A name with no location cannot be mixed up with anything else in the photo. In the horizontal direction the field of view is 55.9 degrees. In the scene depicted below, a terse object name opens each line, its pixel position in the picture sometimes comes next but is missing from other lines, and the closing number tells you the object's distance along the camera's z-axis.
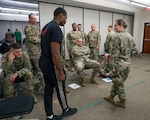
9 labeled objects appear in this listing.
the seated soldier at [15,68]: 2.27
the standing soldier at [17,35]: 9.05
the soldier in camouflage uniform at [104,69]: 3.90
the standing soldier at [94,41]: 4.91
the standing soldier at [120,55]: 2.17
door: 7.87
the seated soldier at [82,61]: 3.22
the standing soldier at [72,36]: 4.55
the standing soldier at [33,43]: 2.98
